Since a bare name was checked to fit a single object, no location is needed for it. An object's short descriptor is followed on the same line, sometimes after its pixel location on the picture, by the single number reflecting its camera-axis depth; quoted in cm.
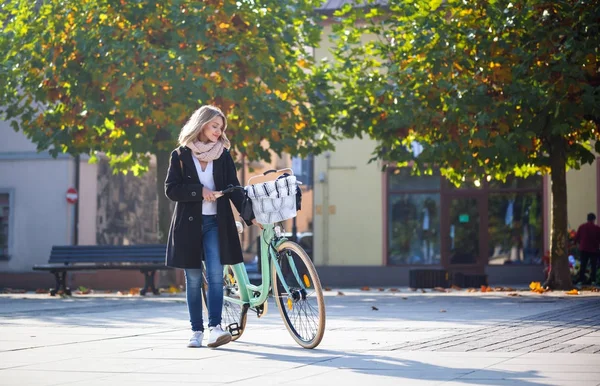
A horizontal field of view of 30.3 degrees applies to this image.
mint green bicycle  839
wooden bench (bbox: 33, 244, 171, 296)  2042
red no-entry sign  3112
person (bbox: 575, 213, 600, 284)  2514
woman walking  877
